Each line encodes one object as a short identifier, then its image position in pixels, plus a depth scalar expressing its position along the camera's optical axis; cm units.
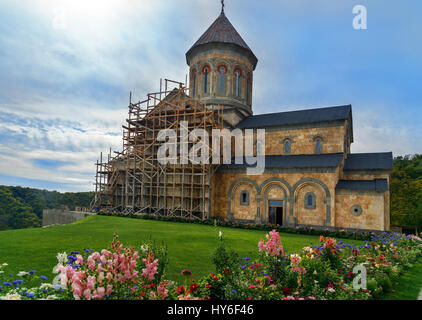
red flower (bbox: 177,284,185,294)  480
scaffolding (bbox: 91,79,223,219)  2538
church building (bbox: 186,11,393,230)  2056
